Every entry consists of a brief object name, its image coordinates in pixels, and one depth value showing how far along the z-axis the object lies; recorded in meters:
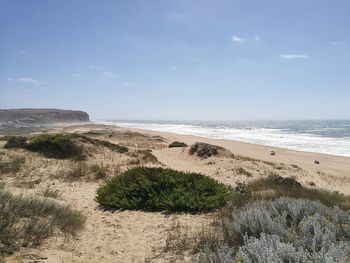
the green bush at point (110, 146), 21.95
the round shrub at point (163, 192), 8.82
